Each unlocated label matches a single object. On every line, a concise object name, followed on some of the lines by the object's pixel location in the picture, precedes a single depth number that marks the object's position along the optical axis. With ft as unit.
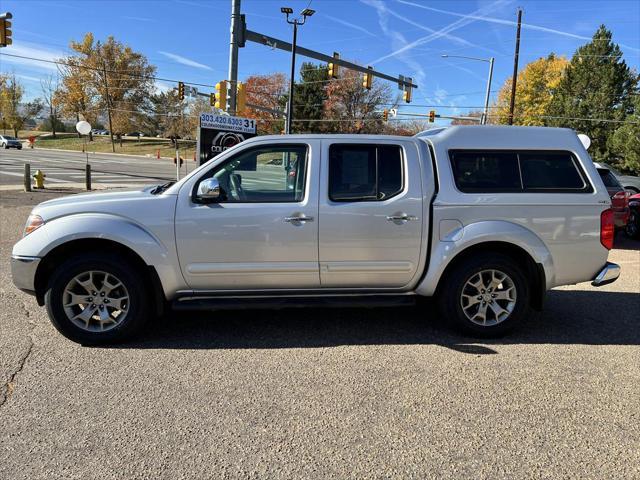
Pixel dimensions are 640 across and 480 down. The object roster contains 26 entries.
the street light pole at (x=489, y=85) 106.63
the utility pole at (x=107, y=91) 219.06
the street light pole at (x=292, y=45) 69.72
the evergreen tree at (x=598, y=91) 107.96
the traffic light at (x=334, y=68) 68.80
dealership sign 35.53
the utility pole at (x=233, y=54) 45.06
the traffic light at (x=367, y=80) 80.53
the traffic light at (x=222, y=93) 49.21
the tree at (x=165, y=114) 250.62
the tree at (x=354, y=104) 176.63
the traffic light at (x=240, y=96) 53.49
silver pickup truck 13.44
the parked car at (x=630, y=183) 43.08
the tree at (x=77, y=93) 221.66
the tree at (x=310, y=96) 184.85
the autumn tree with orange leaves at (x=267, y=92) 199.21
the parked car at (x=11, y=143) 169.17
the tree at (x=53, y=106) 229.15
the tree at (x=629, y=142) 89.25
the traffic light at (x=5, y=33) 55.67
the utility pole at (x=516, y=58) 96.76
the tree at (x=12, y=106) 258.26
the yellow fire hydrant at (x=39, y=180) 54.85
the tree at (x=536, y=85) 172.04
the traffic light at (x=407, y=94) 87.56
